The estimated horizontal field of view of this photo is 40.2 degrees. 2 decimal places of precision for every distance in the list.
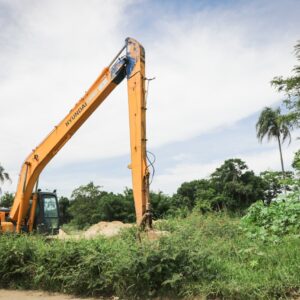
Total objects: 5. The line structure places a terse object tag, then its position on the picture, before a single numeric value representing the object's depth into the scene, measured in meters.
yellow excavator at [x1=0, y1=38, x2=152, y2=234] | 9.39
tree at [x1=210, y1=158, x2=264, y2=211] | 48.72
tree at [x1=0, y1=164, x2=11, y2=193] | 43.87
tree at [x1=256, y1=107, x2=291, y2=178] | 40.94
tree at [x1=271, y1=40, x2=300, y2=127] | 15.52
